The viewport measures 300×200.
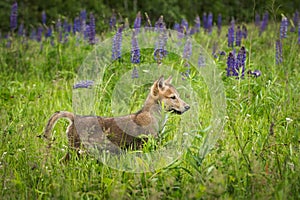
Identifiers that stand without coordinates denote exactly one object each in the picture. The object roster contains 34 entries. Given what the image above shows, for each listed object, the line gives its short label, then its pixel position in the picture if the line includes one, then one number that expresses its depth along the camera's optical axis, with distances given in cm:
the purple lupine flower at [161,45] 1084
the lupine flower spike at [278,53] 1094
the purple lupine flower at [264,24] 1680
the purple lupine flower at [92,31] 1326
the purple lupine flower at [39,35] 1758
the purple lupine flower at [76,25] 1624
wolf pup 752
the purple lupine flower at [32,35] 1989
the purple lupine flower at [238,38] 1261
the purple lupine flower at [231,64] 962
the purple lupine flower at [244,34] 1324
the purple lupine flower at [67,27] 1684
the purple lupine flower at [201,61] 1112
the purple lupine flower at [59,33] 1428
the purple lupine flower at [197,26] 1759
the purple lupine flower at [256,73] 960
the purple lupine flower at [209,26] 1808
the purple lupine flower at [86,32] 1479
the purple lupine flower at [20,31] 1663
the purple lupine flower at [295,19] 1593
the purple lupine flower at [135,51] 1052
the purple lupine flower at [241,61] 943
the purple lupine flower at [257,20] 1777
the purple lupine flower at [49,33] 1654
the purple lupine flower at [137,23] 1215
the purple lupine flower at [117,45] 1088
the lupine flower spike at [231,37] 1266
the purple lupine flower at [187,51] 1143
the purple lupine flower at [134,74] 1043
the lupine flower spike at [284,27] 1275
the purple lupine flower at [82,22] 1604
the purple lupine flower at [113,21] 1305
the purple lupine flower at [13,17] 1409
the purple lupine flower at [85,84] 1019
